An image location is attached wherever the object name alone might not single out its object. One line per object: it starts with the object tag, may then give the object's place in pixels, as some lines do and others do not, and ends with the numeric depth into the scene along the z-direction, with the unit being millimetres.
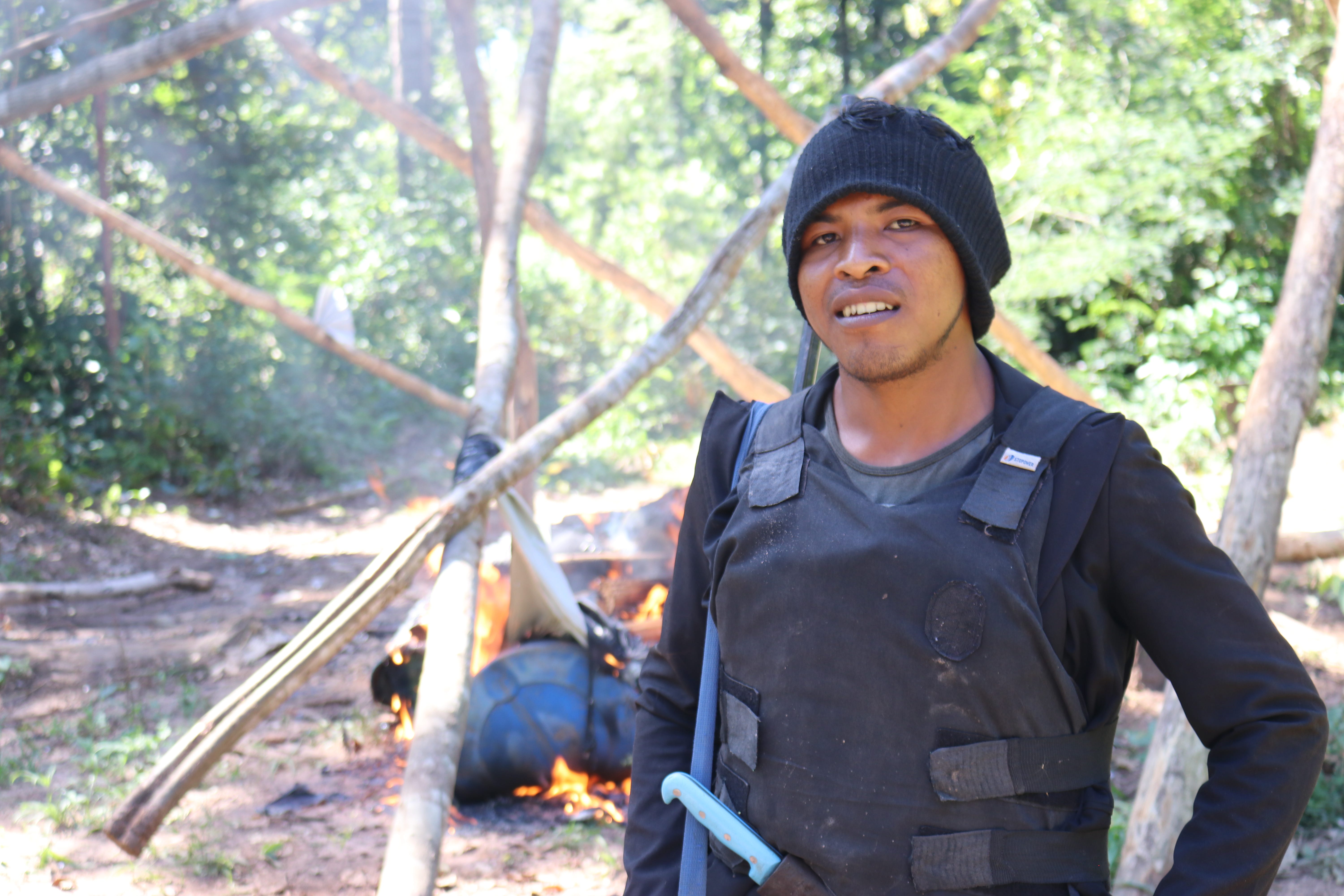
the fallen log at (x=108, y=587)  6137
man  1139
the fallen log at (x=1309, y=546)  4312
